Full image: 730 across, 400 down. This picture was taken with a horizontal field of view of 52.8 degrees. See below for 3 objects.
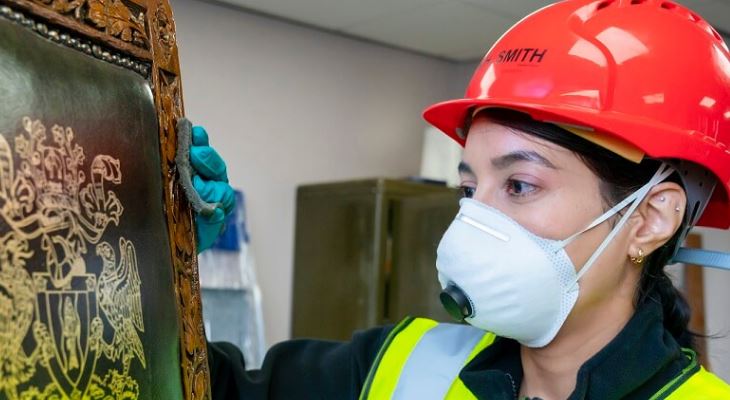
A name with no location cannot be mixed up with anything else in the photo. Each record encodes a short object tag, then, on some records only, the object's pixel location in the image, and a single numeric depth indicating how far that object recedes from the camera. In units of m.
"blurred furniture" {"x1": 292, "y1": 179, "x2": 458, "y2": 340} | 3.23
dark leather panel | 0.69
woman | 1.08
